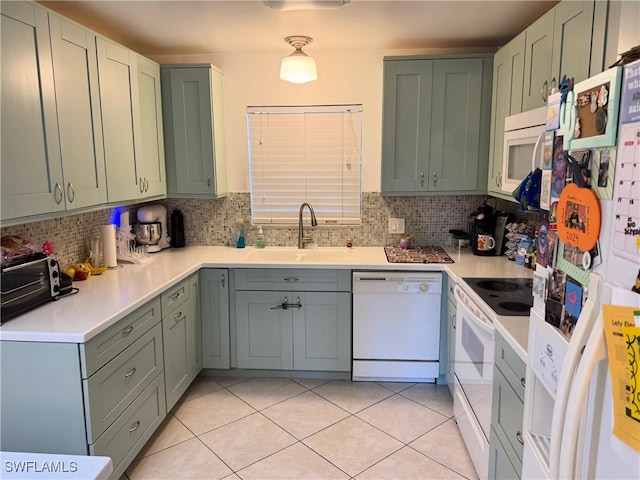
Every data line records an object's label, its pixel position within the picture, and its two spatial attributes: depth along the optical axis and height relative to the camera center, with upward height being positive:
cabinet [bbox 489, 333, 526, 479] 1.61 -0.94
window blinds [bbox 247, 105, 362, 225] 3.46 +0.11
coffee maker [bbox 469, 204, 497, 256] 3.17 -0.42
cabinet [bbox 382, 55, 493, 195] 3.05 +0.37
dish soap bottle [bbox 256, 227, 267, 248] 3.56 -0.53
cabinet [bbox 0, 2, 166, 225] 1.81 +0.30
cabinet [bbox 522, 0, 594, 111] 1.72 +0.57
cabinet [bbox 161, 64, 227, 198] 3.20 +0.36
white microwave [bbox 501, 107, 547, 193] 2.19 +0.17
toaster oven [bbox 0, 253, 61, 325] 1.84 -0.49
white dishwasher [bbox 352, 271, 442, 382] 2.98 -1.04
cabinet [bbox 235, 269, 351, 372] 3.06 -1.03
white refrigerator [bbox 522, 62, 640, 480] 0.77 -0.34
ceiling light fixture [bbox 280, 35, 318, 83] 2.91 +0.73
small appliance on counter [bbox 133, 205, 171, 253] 3.26 -0.39
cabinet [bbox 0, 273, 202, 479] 1.78 -0.95
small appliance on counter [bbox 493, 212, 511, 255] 3.14 -0.40
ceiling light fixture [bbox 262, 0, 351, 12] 2.23 +0.89
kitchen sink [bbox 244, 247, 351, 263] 3.14 -0.61
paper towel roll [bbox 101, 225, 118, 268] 2.77 -0.44
